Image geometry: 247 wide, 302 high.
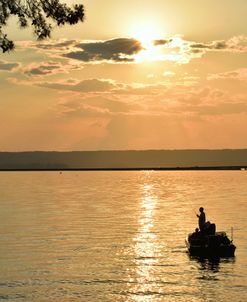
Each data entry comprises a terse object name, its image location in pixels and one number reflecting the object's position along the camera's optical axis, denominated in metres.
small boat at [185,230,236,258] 48.72
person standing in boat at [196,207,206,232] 49.40
